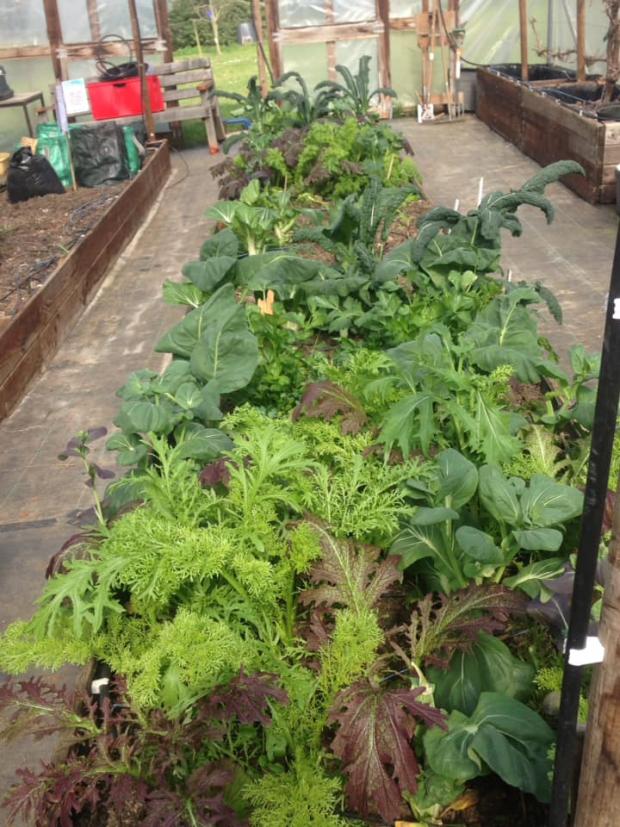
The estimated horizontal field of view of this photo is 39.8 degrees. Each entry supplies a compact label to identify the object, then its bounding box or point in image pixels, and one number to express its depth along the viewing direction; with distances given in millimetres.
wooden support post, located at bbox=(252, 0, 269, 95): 10898
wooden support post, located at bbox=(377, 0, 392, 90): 13508
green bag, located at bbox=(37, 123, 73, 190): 10461
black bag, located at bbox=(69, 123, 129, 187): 10336
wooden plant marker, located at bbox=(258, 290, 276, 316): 3844
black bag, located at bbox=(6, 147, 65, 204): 9766
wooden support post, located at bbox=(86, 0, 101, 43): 13547
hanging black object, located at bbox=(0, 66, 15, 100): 12672
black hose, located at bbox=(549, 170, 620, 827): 1122
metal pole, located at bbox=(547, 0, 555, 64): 13336
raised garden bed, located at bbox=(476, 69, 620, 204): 7719
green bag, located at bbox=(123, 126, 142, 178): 10695
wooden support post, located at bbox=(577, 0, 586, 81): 9312
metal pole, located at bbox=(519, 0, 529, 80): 10805
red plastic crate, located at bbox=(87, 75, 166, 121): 12156
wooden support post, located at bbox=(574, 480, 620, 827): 1202
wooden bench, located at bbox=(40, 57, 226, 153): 13062
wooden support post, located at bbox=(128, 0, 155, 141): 10375
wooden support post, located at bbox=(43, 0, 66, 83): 13363
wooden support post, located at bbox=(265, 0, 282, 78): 13369
